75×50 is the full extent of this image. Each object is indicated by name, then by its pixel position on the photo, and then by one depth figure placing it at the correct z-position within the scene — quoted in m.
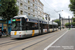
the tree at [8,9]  17.09
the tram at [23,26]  12.95
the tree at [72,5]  20.13
